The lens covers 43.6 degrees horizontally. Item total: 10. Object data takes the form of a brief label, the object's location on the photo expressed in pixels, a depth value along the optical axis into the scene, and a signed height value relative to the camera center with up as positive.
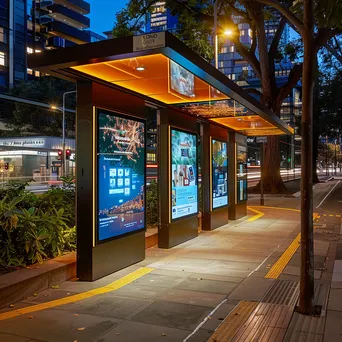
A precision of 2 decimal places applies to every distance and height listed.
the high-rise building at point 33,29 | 55.16 +21.29
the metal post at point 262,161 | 24.06 +0.52
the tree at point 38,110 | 40.79 +6.07
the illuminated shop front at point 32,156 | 38.81 +1.59
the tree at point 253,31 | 19.47 +6.79
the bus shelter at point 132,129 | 5.62 +0.73
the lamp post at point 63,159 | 34.62 +0.97
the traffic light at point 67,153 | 34.32 +1.45
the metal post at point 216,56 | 10.94 +2.95
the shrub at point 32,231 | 6.06 -0.90
